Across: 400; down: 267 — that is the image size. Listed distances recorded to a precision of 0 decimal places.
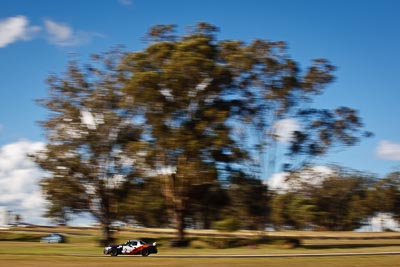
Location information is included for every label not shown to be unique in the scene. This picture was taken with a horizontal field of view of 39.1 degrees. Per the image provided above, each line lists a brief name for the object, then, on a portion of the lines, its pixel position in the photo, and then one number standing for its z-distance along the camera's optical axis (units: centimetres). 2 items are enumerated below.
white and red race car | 4366
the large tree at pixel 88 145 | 6594
